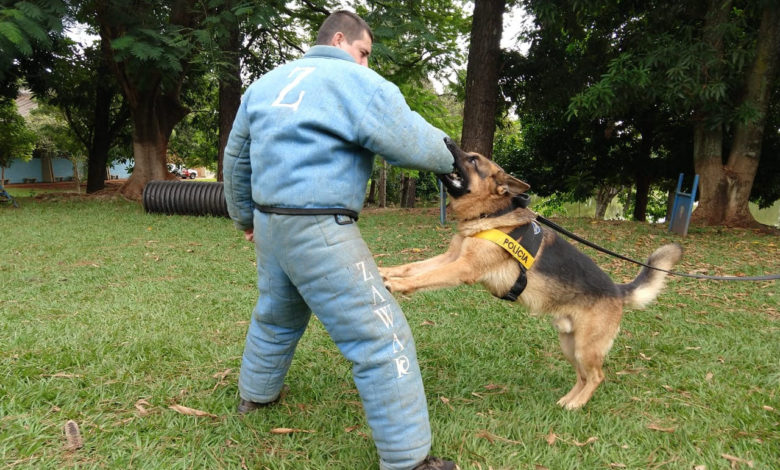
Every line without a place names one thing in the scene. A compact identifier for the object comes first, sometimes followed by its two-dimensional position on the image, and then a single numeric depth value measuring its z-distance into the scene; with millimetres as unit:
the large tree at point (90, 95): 17562
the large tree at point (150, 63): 11156
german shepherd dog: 3230
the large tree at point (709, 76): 9344
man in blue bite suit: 2340
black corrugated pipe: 12327
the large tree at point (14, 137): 25156
